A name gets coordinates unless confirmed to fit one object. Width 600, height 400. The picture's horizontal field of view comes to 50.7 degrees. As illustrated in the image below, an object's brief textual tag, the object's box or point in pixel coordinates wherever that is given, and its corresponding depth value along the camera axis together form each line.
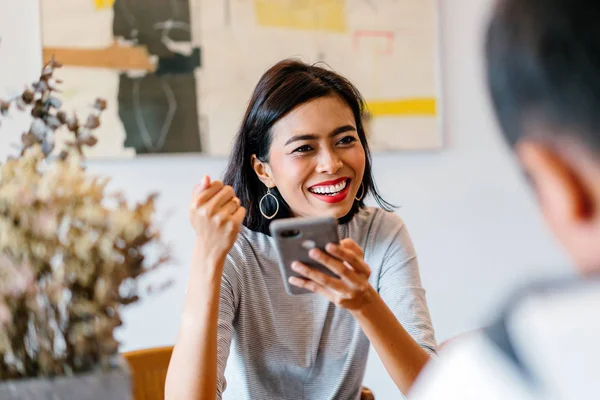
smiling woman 1.40
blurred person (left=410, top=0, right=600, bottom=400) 0.45
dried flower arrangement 0.65
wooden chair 1.39
